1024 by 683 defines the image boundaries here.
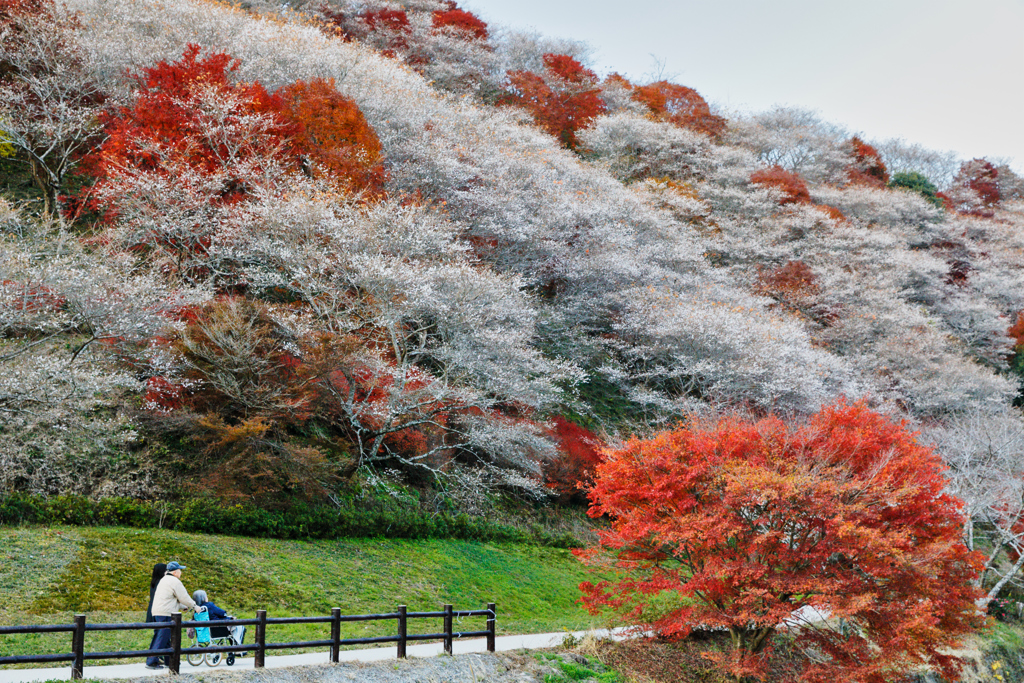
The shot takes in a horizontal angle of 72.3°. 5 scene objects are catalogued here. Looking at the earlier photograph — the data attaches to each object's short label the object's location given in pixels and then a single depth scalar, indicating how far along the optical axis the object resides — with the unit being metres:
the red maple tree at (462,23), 49.03
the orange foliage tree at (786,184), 44.09
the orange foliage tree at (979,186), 57.28
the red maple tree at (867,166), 55.50
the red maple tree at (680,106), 50.38
